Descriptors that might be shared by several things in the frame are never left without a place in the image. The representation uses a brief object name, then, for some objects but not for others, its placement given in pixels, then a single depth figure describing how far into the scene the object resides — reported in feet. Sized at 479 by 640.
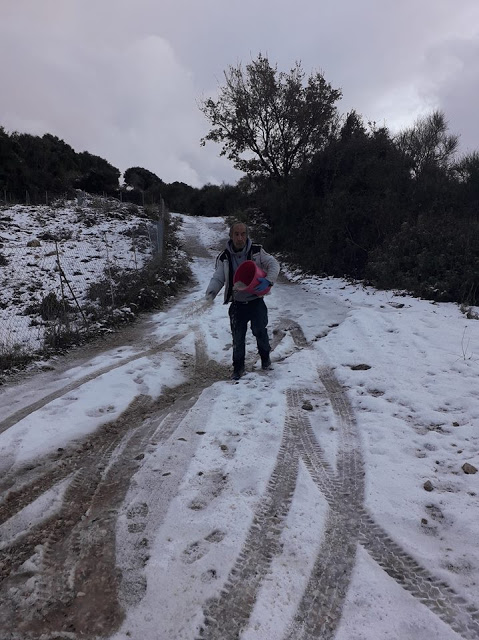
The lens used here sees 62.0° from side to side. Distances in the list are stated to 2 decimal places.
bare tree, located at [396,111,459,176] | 44.43
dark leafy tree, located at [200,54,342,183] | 58.13
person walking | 15.12
